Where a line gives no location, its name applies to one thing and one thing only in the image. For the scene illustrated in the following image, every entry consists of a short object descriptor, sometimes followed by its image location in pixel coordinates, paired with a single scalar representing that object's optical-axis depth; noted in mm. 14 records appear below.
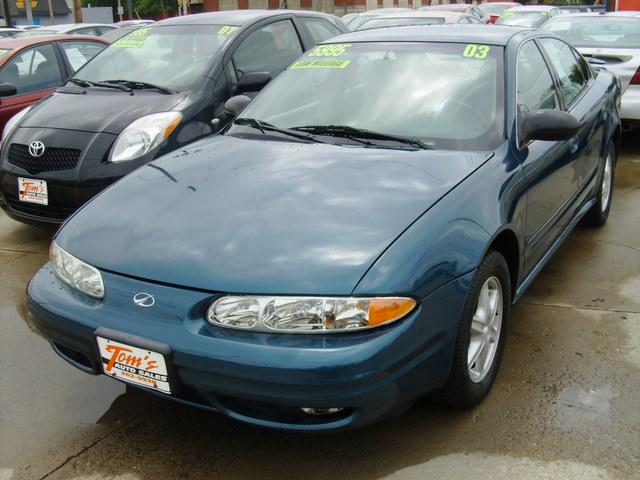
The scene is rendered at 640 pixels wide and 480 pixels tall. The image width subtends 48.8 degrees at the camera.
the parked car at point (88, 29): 13500
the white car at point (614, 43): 7234
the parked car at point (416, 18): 11477
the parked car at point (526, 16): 14838
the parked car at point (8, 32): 13419
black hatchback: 4758
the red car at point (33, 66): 6898
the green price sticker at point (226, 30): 5758
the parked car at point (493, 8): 20794
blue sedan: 2258
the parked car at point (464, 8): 15434
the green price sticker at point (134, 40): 5977
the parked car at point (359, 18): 13152
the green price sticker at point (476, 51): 3571
